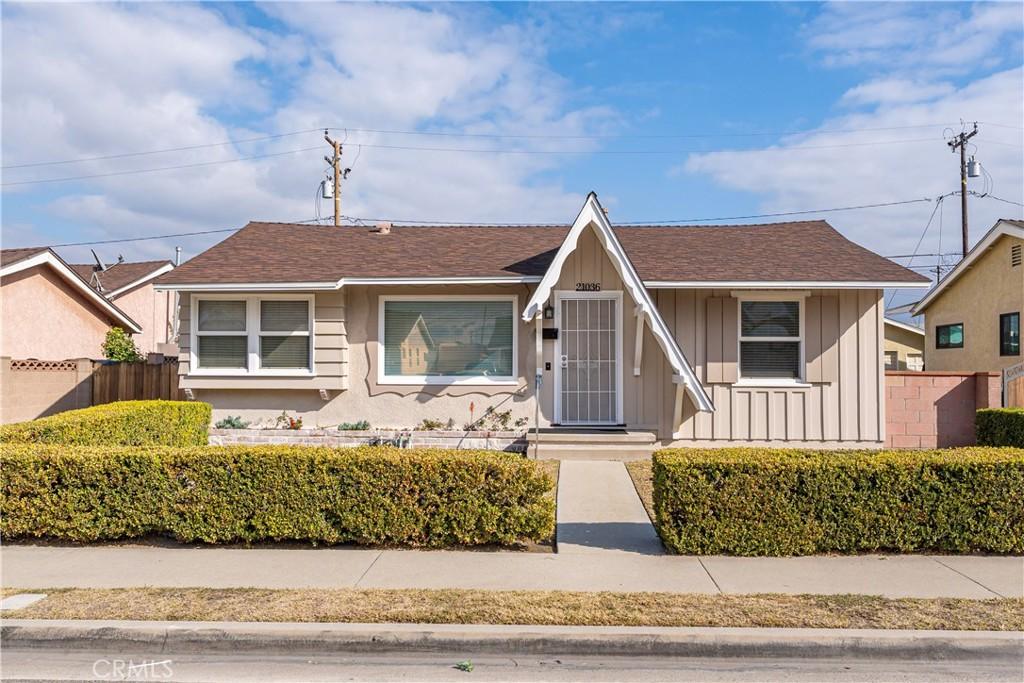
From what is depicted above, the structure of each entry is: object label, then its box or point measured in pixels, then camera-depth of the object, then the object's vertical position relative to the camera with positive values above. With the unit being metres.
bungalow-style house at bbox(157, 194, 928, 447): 12.55 +0.42
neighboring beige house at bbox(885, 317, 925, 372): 31.44 +0.87
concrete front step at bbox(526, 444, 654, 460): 11.50 -1.41
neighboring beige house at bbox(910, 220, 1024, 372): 18.33 +1.65
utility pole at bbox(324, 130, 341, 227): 28.22 +7.61
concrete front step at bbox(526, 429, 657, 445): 11.69 -1.21
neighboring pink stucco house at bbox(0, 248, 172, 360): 17.45 +1.33
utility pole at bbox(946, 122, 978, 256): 29.47 +9.01
